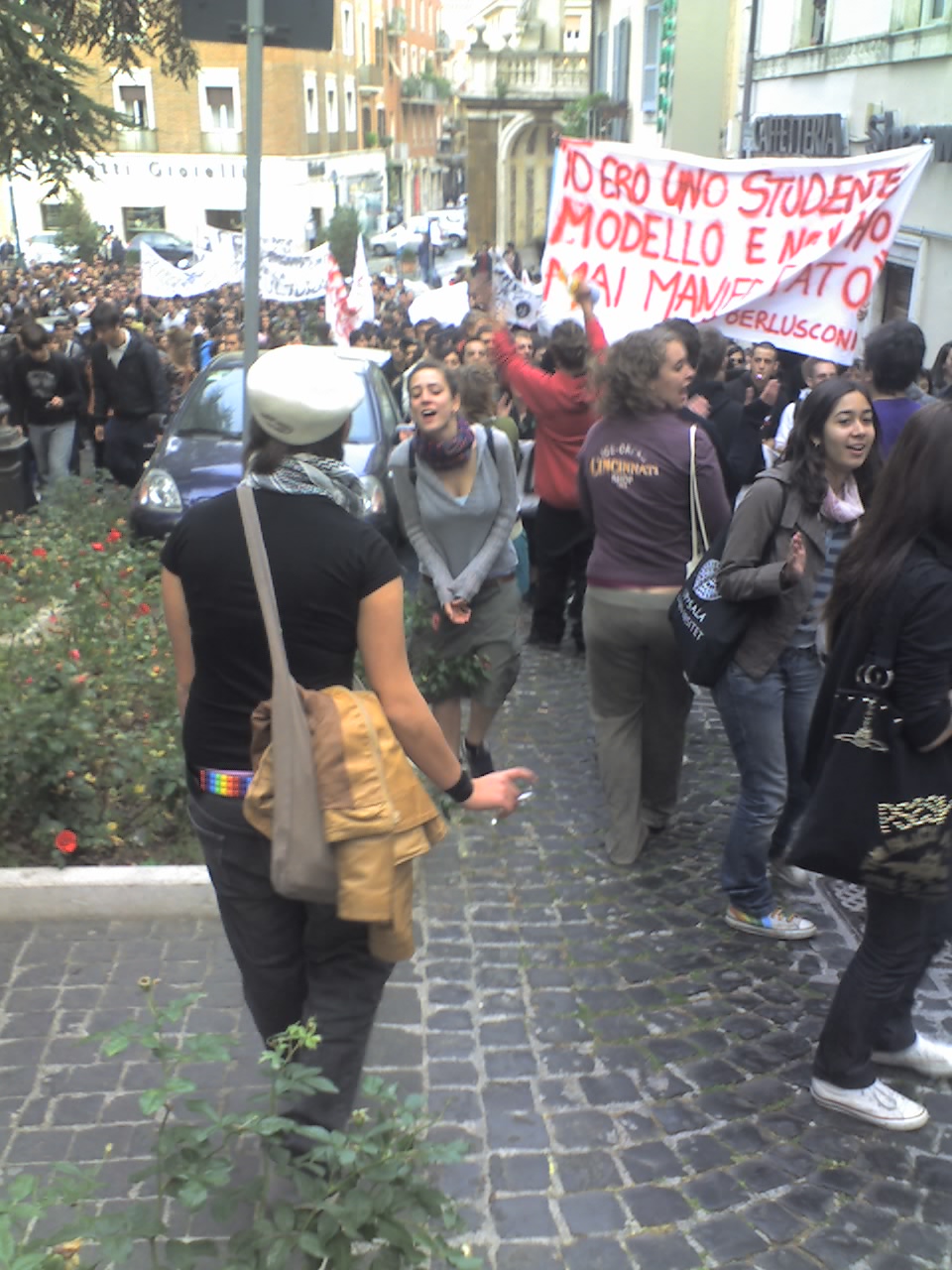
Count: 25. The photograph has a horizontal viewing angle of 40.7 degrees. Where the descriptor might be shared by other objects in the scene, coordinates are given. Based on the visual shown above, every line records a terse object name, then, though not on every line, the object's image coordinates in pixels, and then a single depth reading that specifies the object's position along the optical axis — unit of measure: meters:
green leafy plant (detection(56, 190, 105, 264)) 38.16
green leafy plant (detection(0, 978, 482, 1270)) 2.03
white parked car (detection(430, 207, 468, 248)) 60.78
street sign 4.80
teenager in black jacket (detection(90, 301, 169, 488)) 10.04
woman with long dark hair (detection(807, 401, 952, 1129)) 2.84
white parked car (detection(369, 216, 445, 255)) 43.94
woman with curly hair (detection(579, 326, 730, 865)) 4.34
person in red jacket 6.05
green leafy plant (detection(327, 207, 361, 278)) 35.96
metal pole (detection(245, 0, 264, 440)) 4.59
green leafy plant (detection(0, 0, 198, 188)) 8.79
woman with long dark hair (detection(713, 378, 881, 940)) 3.72
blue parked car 8.16
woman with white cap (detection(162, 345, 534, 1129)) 2.36
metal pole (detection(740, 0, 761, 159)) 17.22
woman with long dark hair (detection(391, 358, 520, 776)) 4.57
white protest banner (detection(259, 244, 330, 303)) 17.22
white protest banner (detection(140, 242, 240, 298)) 18.14
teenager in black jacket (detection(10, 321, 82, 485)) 10.02
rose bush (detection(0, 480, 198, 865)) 4.26
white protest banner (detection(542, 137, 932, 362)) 6.00
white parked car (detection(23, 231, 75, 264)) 38.80
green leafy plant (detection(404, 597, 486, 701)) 4.85
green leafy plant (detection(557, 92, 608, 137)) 29.49
